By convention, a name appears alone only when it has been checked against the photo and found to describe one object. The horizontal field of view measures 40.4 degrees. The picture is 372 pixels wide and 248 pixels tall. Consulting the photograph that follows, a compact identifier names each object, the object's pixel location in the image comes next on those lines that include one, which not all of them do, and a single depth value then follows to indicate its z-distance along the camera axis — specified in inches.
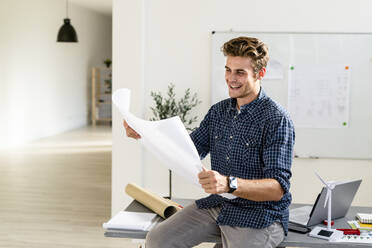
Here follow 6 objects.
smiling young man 85.0
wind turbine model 90.3
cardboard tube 102.7
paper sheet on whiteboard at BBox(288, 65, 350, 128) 170.7
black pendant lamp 355.9
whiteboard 169.6
